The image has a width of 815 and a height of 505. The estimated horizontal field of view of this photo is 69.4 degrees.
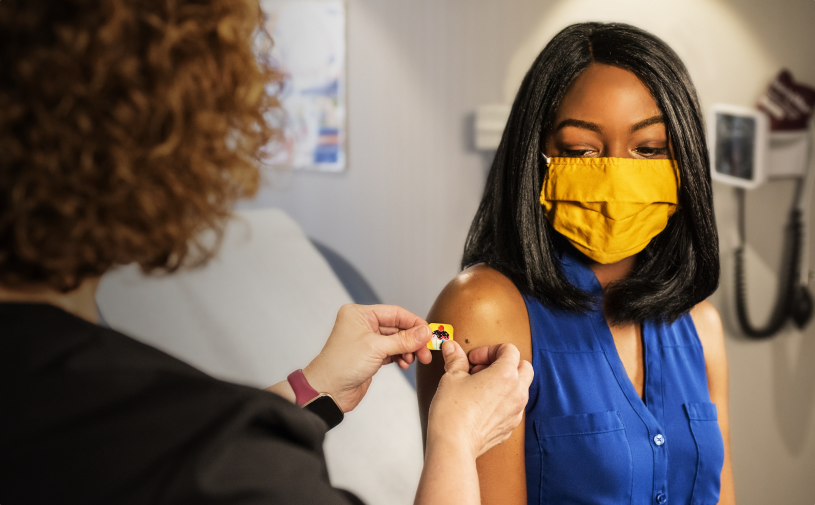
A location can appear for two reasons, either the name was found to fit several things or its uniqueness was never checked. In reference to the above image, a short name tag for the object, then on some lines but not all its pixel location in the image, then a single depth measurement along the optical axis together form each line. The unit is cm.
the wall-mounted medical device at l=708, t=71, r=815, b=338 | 214
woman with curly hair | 50
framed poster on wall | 268
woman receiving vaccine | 107
